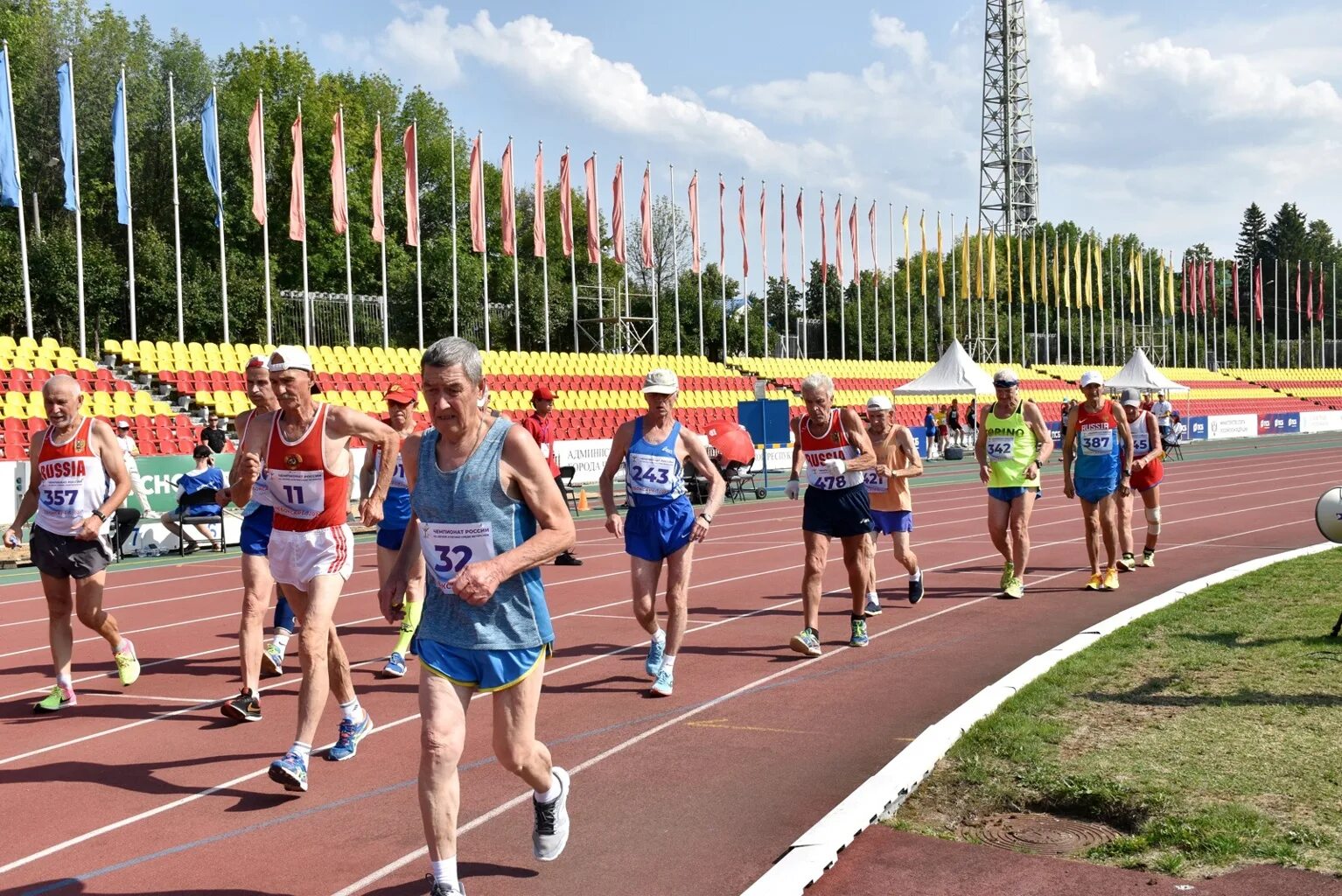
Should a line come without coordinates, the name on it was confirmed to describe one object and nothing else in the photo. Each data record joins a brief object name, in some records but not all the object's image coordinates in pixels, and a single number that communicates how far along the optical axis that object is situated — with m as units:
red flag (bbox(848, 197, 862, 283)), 50.08
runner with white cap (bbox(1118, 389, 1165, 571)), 14.00
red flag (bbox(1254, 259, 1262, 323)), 76.59
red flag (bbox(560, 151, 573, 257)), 37.09
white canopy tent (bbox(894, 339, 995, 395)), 36.84
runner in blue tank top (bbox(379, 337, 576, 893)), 4.50
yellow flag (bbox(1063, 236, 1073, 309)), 64.69
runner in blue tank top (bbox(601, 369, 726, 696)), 8.50
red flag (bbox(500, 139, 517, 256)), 35.56
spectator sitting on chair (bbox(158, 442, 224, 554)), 18.88
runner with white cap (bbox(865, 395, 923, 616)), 11.41
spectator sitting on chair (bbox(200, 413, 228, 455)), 24.25
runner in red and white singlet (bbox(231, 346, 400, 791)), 6.47
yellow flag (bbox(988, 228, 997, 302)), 57.68
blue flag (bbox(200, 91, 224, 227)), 29.40
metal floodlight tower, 87.81
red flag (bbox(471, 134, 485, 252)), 34.72
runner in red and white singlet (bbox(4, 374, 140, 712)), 8.18
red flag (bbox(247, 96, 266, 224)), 29.78
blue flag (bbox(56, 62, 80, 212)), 26.00
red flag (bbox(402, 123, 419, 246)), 33.66
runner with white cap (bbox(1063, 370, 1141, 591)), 12.87
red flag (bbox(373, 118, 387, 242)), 32.47
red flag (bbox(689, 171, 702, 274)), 41.06
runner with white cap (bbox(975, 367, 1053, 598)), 12.20
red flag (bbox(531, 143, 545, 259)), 36.16
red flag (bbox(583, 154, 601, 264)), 37.50
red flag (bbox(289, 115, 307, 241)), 30.58
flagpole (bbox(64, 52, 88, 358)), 26.52
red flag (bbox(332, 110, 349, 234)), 31.44
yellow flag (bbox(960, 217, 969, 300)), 56.72
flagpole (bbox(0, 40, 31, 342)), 24.60
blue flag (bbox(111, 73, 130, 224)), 27.41
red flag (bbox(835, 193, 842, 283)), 48.70
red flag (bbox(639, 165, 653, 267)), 38.78
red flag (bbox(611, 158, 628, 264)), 37.91
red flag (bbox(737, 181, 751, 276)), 45.06
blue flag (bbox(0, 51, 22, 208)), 24.25
